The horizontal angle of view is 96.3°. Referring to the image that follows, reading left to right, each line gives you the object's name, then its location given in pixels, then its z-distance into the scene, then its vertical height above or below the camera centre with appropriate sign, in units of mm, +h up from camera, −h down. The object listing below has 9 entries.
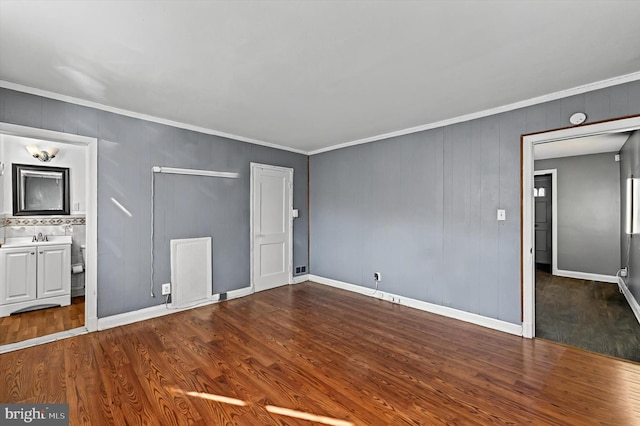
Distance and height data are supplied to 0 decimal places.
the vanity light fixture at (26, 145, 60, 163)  4180 +883
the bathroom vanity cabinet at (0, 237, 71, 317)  3639 -856
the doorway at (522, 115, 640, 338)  3078 -248
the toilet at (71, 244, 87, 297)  4301 -1023
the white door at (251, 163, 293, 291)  4773 -224
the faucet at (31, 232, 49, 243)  4164 -378
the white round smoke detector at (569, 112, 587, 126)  2766 +917
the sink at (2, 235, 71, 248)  3791 -414
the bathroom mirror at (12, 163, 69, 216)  4145 +331
